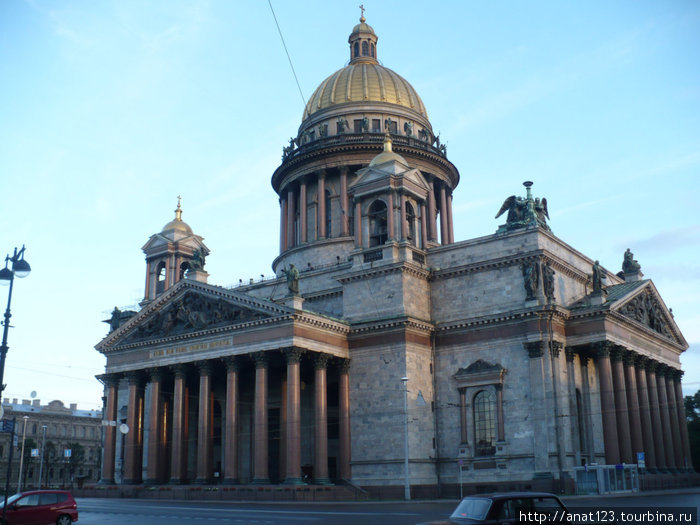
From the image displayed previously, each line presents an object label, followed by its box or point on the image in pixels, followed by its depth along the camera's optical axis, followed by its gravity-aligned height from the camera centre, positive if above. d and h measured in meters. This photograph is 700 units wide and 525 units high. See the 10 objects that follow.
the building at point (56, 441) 125.06 +0.28
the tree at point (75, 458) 128.62 -2.52
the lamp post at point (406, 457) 44.59 -1.19
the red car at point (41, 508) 28.67 -2.44
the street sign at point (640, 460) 46.72 -1.68
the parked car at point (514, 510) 16.91 -1.65
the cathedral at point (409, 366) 48.22 +4.72
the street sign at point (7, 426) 31.89 +0.75
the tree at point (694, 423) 78.31 +0.81
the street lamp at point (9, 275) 24.45 +5.28
